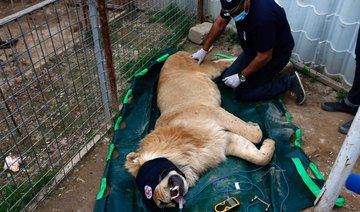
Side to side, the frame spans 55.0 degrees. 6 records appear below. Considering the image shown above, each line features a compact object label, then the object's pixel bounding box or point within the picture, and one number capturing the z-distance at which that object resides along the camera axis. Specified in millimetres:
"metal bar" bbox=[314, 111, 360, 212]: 2406
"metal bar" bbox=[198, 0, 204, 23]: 6018
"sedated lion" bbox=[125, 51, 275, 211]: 2863
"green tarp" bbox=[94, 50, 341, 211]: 3183
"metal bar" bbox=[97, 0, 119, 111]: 3426
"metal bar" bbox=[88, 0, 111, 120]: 3451
